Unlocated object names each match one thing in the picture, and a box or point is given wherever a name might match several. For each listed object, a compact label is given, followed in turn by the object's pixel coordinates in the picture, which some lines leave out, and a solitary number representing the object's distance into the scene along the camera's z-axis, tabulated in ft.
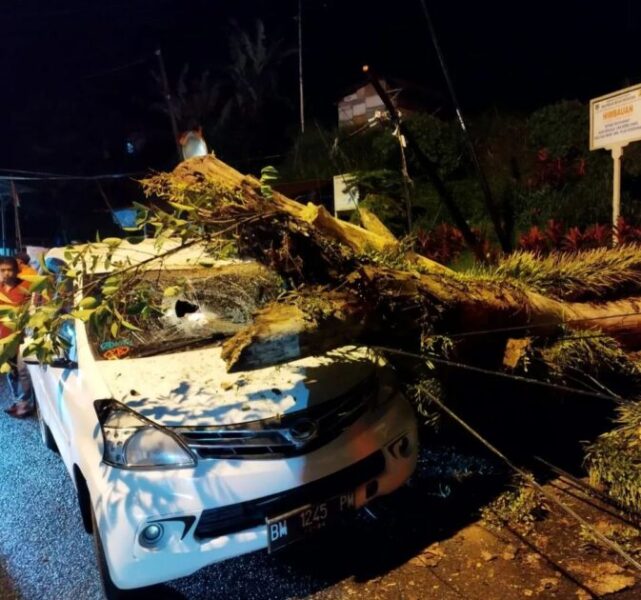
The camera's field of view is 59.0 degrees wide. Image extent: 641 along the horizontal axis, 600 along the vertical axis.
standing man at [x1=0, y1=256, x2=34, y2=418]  20.40
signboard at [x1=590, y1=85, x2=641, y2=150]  18.83
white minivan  8.71
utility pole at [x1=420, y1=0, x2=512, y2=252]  20.60
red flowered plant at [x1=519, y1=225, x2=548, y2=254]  23.22
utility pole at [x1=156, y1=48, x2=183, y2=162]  54.81
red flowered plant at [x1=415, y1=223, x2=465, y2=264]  26.35
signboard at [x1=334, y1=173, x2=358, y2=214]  30.01
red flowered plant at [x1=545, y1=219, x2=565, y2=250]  23.45
